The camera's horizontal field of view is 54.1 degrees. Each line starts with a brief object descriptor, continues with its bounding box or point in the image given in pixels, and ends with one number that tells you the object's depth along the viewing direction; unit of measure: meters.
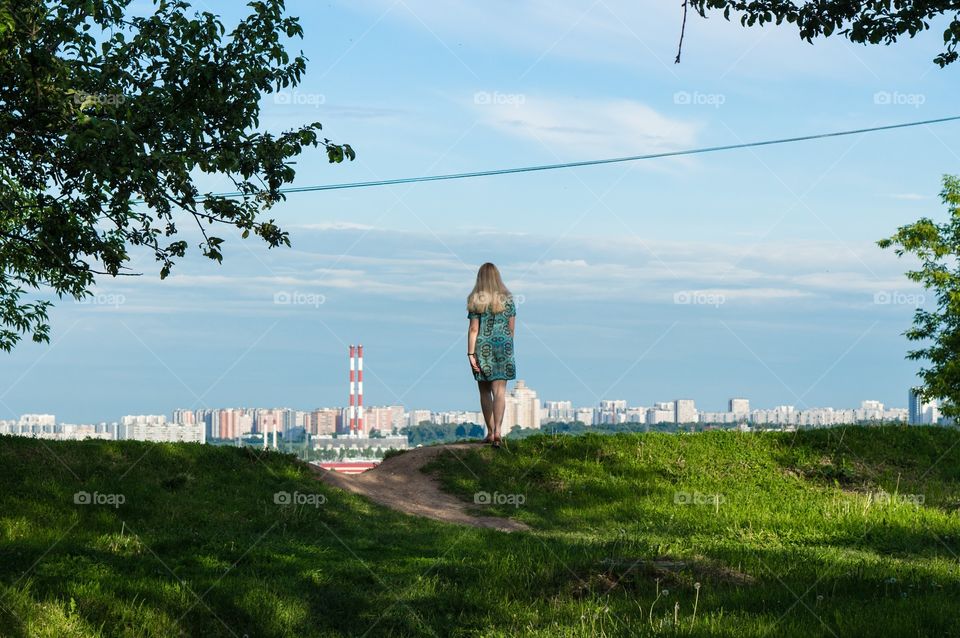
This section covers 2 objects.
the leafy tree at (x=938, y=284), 39.78
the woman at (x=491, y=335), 19.38
